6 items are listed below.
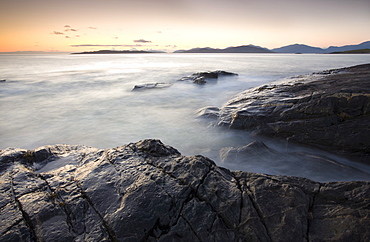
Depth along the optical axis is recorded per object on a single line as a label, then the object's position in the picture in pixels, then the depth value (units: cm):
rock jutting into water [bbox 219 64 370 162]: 550
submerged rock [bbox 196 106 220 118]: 889
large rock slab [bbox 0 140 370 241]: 249
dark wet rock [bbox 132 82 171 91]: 1613
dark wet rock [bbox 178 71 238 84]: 1805
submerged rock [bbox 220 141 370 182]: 469
